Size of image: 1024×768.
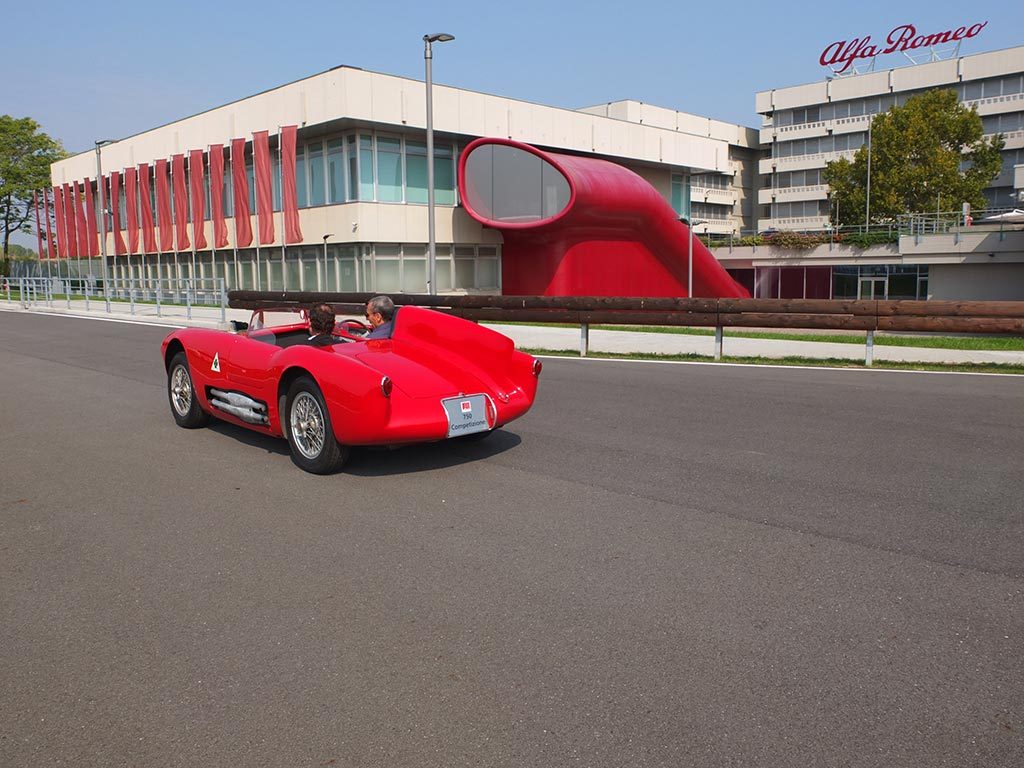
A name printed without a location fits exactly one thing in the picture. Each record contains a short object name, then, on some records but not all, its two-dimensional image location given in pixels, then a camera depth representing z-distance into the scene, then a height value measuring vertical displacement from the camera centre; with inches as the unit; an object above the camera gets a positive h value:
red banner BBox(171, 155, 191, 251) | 1681.8 +152.2
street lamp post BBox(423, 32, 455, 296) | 862.5 +112.5
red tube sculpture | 1261.1 +82.7
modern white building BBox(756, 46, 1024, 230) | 2802.7 +518.9
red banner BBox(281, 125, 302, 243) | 1376.7 +142.9
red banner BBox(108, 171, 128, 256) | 1891.0 +160.5
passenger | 284.8 -13.8
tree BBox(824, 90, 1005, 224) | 2353.6 +293.0
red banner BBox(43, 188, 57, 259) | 2182.5 +104.9
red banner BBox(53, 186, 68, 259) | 2169.0 +156.9
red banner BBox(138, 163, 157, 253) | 1774.1 +147.9
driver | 291.1 -10.8
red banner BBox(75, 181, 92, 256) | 2068.2 +129.7
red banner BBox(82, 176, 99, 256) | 2034.2 +139.7
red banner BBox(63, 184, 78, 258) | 2123.5 +151.1
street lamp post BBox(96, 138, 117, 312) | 1392.5 +149.1
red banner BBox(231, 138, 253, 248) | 1502.2 +143.9
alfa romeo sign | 2930.6 +746.8
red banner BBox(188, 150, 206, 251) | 1622.8 +161.2
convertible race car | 253.1 -30.4
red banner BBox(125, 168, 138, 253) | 1830.7 +158.4
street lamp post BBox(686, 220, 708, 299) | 1373.0 -4.9
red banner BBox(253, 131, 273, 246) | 1441.9 +153.8
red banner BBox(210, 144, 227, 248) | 1551.4 +159.8
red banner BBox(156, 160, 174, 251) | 1727.4 +144.3
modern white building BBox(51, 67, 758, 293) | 1339.8 +182.3
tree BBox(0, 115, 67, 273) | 2650.1 +356.4
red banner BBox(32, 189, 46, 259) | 2127.2 +129.8
